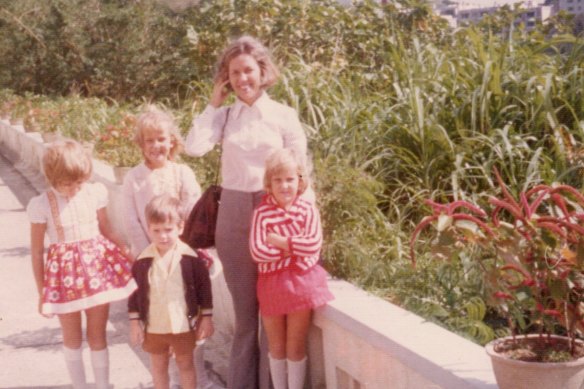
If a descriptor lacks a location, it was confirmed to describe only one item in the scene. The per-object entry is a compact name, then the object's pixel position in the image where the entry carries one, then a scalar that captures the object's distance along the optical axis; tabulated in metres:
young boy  3.70
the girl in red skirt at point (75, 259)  3.79
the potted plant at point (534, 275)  2.23
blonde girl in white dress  4.07
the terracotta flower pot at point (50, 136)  11.15
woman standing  3.71
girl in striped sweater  3.47
